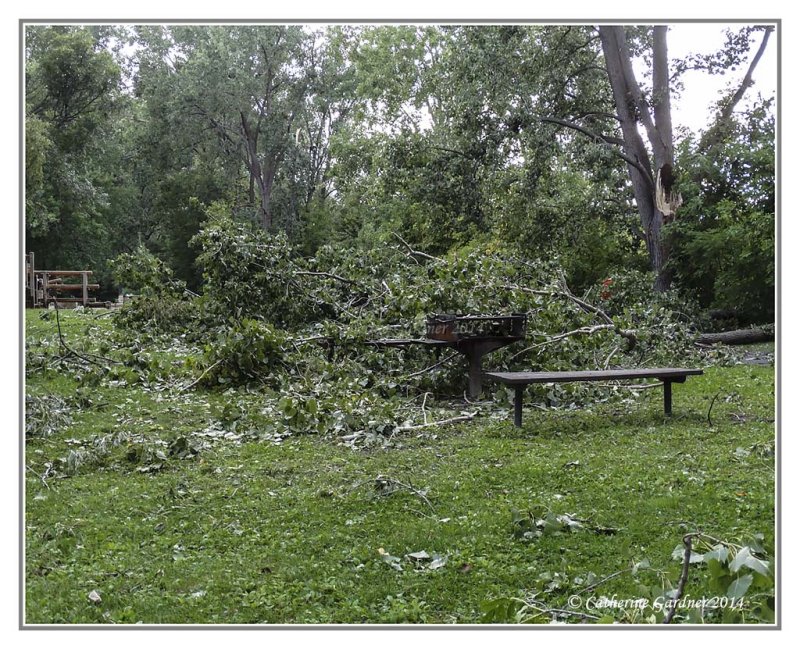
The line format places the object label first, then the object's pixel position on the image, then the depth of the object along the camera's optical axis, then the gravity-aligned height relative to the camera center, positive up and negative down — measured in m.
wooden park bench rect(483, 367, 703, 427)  5.69 -0.37
